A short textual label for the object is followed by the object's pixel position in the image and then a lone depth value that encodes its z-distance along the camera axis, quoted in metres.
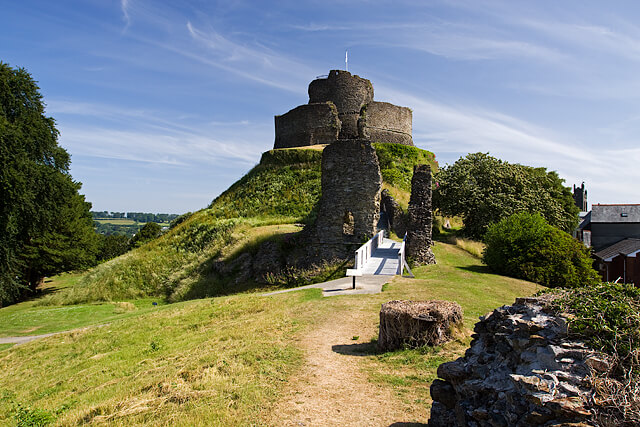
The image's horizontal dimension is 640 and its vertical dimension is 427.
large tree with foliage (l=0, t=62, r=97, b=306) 19.91
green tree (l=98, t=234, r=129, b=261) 57.03
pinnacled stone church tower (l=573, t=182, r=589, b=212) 58.31
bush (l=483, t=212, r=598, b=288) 17.09
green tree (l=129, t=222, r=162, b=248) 56.55
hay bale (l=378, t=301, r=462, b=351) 7.50
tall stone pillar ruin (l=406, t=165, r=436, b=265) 18.69
